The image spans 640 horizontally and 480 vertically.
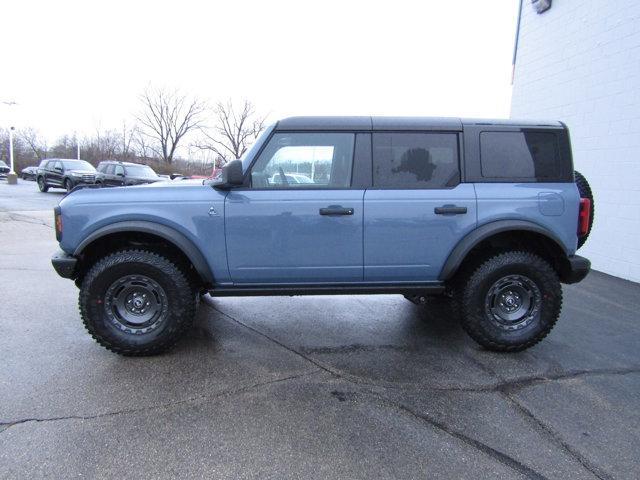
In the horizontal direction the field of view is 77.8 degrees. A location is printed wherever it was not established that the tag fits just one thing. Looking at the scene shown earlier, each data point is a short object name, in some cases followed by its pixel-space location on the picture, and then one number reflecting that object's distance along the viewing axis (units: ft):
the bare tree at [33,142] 170.50
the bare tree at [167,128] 185.57
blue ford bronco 10.82
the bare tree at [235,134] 183.11
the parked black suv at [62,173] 62.03
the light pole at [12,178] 89.81
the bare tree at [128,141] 179.78
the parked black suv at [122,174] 57.47
